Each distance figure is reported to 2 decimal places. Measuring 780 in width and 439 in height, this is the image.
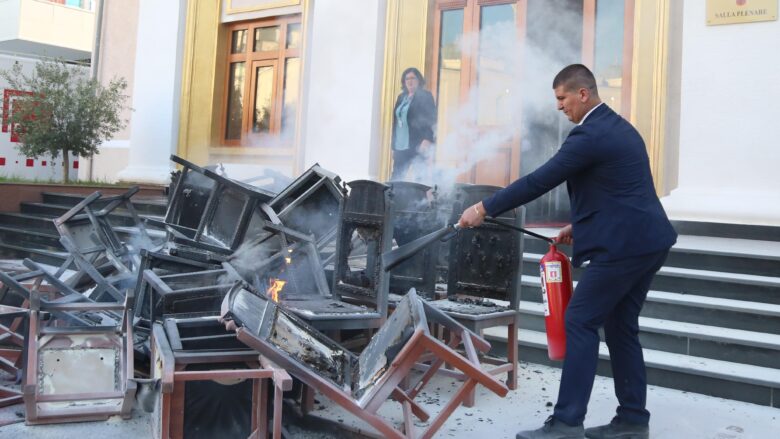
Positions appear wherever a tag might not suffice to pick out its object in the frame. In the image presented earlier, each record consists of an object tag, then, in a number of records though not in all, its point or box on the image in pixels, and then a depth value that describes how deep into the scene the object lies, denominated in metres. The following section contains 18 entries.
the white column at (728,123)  7.03
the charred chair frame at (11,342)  4.70
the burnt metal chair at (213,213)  6.15
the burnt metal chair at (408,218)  5.59
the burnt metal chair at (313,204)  6.15
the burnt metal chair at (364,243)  4.87
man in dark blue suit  3.63
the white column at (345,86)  10.11
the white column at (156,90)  12.84
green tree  12.16
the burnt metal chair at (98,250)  6.14
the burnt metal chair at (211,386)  3.29
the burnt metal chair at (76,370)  4.05
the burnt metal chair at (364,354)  3.28
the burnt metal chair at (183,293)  4.50
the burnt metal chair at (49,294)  4.98
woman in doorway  8.67
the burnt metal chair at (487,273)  4.95
